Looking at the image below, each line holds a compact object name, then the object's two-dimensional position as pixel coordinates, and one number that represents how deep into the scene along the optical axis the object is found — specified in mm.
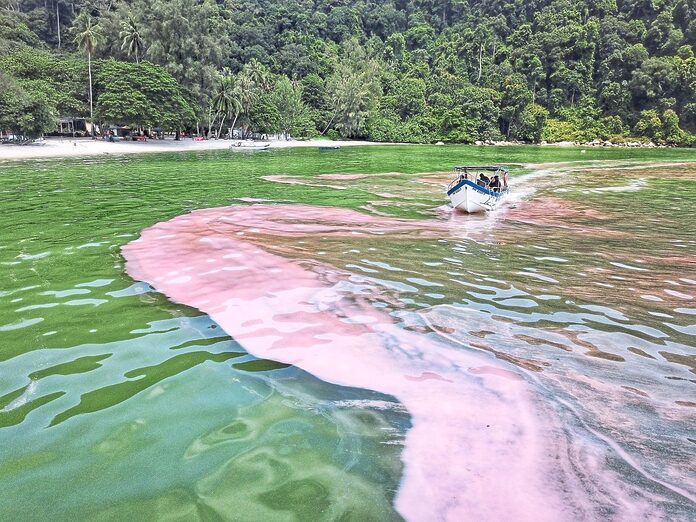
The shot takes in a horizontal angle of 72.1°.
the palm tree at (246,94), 82875
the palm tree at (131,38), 73938
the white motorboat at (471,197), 17594
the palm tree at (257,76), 96750
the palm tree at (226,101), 77562
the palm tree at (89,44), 64500
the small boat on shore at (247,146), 70394
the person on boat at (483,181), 20719
